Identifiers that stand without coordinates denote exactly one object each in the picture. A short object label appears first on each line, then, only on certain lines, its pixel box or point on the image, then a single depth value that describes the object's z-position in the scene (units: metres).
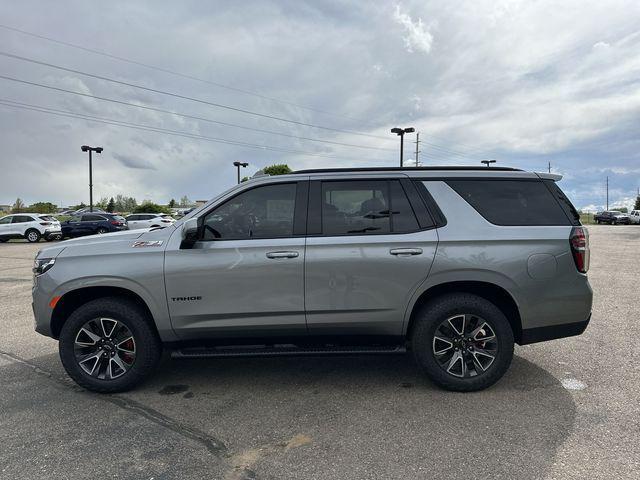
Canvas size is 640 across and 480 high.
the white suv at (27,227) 22.47
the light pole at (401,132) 30.49
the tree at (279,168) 34.47
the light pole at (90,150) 33.09
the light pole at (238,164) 40.53
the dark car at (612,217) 45.04
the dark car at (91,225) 24.20
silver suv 3.57
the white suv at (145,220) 25.12
